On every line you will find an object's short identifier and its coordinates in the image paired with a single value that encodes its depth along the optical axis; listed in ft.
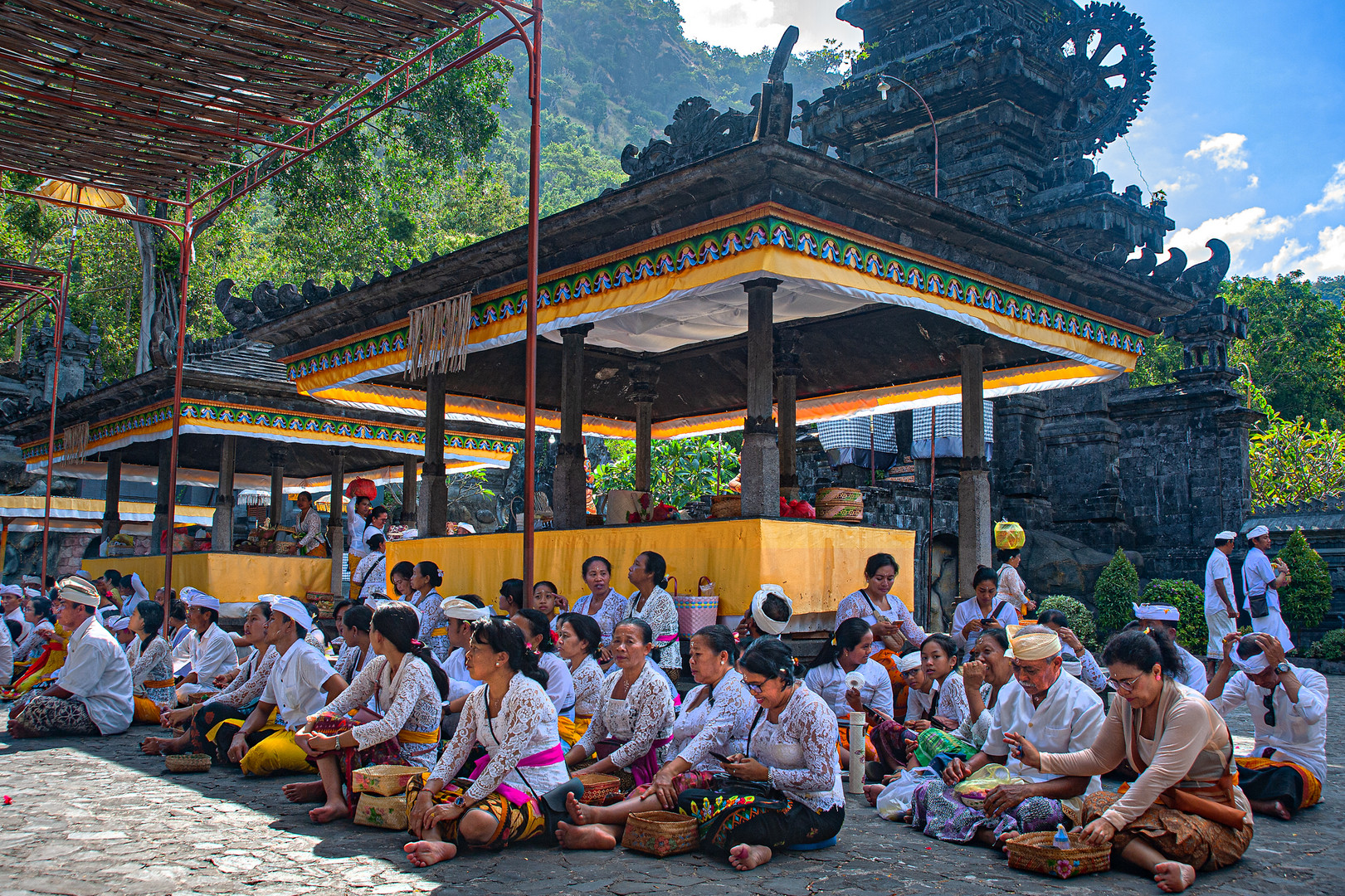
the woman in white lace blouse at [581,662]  21.90
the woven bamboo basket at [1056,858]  15.52
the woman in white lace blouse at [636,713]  19.31
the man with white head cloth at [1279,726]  19.99
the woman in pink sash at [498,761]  16.70
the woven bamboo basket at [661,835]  16.72
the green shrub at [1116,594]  51.26
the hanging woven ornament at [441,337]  35.94
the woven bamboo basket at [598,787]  18.08
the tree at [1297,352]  108.06
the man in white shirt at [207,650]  29.30
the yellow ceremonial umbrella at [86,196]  36.63
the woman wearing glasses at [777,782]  16.71
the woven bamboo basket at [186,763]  23.48
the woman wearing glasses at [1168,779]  15.60
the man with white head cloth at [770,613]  24.91
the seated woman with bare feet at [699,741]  17.28
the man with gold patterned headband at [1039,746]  17.19
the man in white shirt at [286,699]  23.16
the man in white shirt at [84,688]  28.86
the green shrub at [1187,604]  49.32
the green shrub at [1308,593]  49.06
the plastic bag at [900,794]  19.65
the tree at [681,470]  91.20
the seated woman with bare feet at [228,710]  24.71
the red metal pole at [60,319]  44.34
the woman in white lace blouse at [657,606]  25.59
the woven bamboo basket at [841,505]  30.22
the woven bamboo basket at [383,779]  18.43
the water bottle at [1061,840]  15.69
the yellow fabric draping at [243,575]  46.62
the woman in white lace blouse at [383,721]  19.56
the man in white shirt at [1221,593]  35.96
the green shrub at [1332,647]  48.04
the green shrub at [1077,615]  49.01
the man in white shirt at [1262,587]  36.59
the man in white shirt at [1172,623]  23.13
